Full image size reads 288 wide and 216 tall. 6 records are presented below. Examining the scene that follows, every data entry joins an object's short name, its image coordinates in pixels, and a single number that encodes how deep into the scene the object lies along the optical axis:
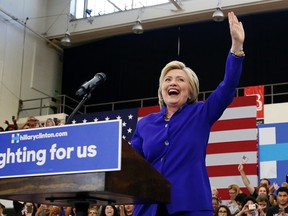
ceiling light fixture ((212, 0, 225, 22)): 10.98
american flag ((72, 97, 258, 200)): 9.00
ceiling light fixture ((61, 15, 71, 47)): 13.05
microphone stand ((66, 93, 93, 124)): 1.84
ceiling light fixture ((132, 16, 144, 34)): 12.30
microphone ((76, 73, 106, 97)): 1.98
